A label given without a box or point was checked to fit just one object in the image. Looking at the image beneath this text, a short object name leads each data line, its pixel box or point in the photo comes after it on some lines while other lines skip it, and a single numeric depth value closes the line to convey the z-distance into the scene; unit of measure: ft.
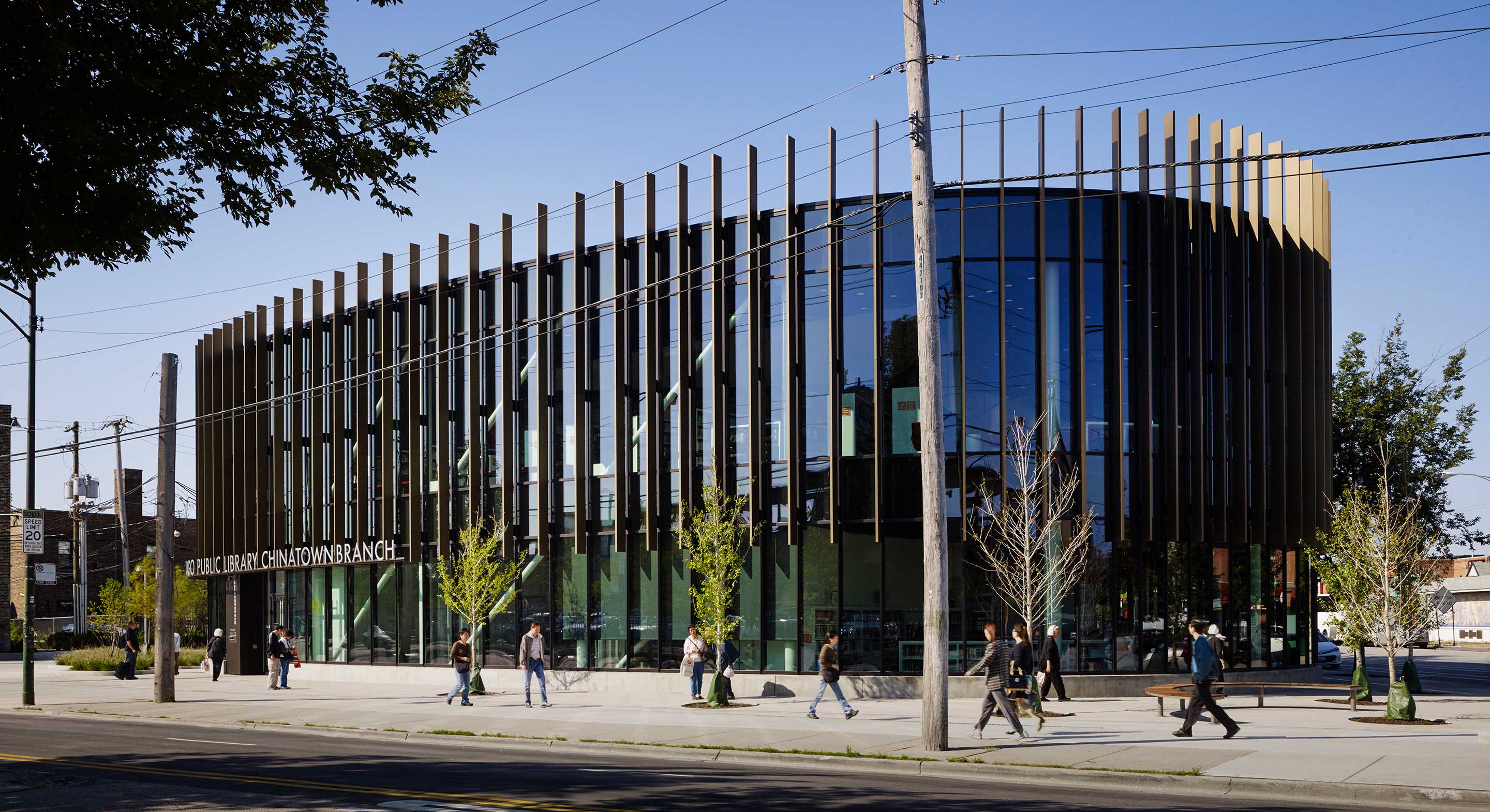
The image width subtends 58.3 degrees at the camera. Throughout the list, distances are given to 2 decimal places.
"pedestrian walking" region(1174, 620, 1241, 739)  63.05
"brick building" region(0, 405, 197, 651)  225.56
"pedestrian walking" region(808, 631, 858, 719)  77.41
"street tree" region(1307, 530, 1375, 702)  81.82
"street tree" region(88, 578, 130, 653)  191.83
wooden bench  72.59
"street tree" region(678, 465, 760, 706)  92.22
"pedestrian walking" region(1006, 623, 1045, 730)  64.34
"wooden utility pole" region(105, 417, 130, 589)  146.20
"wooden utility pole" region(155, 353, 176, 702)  101.91
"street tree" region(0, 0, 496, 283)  35.70
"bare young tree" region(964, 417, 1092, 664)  90.63
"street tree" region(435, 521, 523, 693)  105.70
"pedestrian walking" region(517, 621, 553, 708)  91.35
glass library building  93.86
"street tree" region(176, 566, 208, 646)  216.95
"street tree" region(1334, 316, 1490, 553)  151.02
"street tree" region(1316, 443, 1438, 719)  80.69
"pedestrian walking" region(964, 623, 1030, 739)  62.34
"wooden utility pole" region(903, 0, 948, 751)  59.93
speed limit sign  111.24
